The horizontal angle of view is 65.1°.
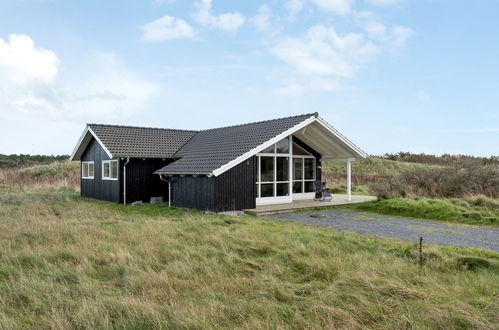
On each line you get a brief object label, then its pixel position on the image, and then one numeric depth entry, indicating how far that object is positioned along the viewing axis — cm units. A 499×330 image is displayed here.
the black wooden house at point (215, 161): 1341
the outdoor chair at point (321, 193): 1672
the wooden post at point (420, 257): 621
